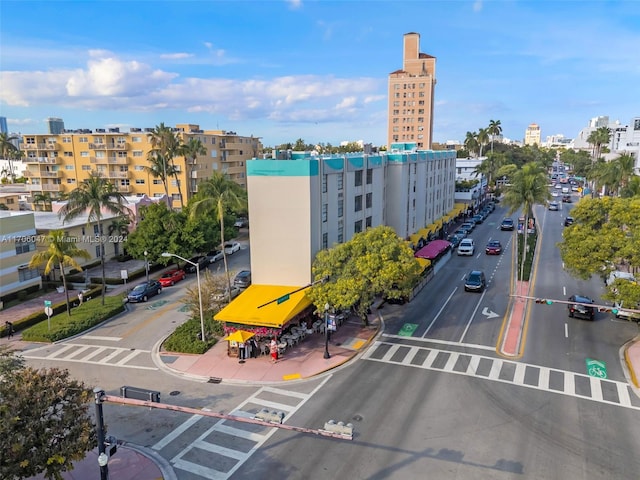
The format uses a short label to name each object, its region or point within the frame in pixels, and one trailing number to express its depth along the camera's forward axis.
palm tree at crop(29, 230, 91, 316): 35.09
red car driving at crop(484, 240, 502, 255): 58.34
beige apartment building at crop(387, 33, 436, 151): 139.62
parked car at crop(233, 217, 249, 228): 79.95
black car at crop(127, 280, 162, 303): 42.56
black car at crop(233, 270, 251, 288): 45.31
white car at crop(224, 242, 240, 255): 61.75
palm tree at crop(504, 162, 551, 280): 47.58
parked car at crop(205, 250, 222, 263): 56.16
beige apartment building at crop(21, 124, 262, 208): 79.31
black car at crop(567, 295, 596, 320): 35.34
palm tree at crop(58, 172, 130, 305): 39.09
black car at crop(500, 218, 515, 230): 74.75
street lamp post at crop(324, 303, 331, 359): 28.79
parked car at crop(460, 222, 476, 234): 72.38
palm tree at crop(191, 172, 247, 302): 38.25
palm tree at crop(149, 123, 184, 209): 64.56
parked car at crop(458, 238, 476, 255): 57.59
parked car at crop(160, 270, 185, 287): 47.44
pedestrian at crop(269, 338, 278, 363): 29.44
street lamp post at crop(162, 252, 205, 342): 31.40
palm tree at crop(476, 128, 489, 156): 132.00
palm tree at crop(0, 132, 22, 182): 107.07
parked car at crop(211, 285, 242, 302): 35.69
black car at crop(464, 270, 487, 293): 42.84
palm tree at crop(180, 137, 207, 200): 65.92
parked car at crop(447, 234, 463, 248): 64.22
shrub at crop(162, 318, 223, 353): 31.30
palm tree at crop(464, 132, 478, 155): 136.50
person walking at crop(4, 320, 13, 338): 34.66
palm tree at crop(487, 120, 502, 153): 130.38
